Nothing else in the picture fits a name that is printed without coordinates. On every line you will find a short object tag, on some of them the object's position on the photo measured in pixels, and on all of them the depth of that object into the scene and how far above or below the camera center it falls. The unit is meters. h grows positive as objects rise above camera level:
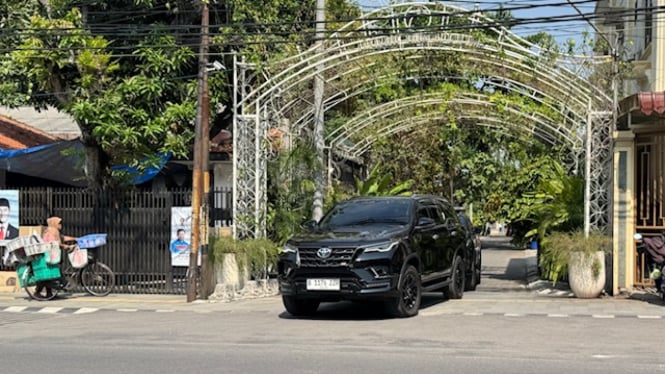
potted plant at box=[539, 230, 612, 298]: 15.36 -1.40
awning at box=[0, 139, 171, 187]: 21.47 +0.61
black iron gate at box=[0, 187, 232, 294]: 17.72 -0.73
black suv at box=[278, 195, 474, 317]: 12.42 -1.10
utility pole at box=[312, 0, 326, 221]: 18.61 +1.31
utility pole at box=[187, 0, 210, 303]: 16.12 +0.31
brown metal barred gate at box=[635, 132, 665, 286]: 15.66 -0.14
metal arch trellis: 16.23 +2.25
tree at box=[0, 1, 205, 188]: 17.42 +2.25
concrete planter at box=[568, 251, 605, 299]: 15.34 -1.64
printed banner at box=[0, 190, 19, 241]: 18.17 -0.54
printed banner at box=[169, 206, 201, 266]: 17.39 -1.00
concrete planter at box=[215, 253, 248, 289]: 16.48 -1.66
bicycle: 16.83 -1.92
